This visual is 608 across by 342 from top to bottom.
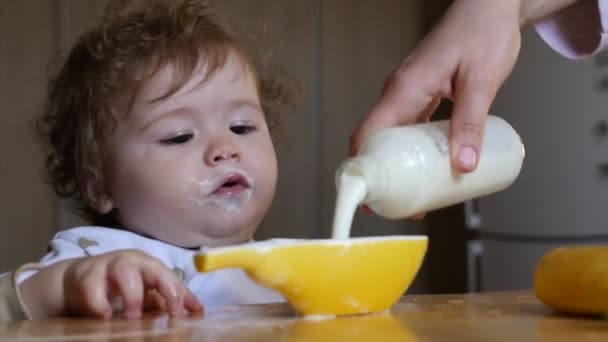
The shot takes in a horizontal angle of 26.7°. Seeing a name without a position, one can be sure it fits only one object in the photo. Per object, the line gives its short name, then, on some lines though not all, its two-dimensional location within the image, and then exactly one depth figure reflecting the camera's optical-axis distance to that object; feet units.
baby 2.61
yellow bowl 1.75
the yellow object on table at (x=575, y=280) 1.82
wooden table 1.65
